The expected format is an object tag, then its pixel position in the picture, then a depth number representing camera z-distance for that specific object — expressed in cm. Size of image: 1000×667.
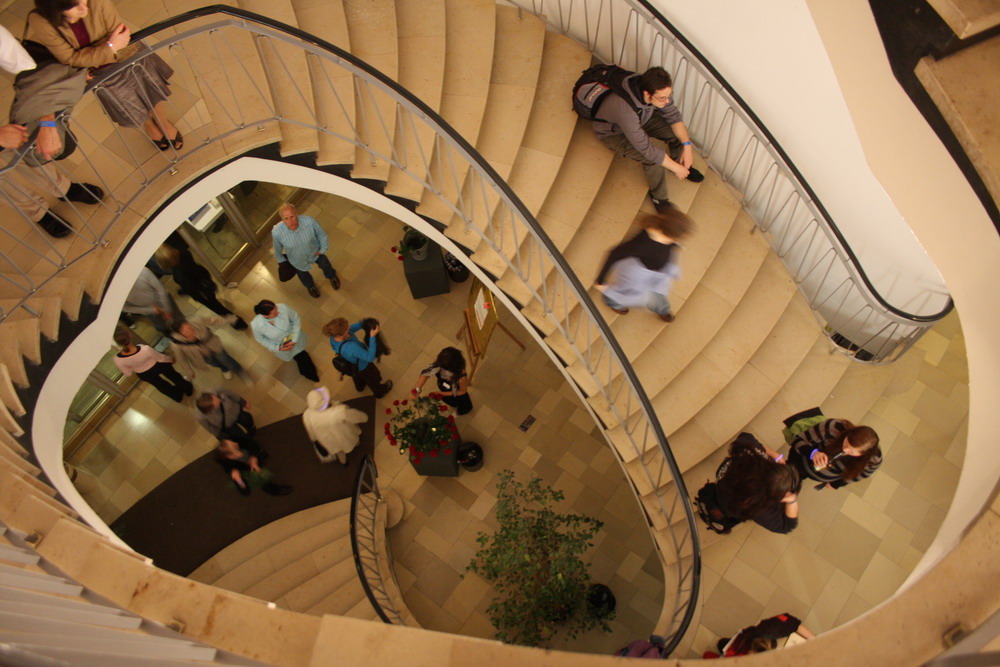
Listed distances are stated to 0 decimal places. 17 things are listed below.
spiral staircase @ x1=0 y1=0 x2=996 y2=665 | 573
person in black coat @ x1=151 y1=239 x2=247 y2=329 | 764
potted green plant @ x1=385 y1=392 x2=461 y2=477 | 700
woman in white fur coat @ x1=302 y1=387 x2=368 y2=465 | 673
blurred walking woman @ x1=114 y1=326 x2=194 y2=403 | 691
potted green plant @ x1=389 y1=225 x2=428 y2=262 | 799
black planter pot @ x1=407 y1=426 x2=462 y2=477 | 725
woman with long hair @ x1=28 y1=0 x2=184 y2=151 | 438
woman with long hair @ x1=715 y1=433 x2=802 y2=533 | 488
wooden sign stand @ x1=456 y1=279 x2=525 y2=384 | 696
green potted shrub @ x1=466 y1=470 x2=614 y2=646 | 600
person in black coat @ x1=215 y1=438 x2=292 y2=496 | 664
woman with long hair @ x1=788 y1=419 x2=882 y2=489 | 494
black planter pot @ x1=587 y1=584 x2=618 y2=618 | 661
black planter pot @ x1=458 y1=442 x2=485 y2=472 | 754
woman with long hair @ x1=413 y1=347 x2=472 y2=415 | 688
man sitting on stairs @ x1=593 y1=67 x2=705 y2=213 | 534
